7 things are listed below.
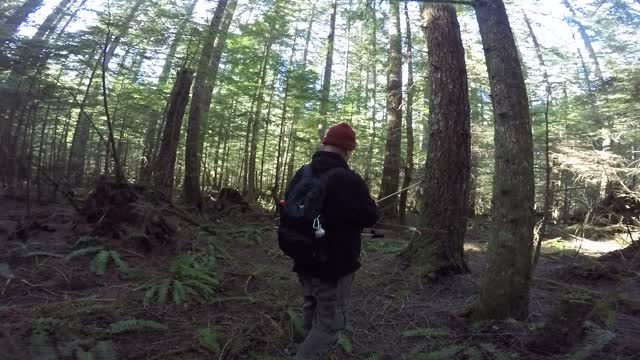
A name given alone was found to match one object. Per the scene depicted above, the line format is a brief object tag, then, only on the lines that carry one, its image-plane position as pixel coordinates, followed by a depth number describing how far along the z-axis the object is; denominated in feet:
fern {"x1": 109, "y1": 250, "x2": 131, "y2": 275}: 18.07
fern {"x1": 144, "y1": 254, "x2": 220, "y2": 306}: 15.61
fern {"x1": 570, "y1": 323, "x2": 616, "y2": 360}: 10.93
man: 10.44
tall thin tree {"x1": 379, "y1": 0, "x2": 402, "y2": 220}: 38.60
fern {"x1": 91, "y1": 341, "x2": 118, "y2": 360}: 10.89
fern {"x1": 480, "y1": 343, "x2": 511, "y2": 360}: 11.32
